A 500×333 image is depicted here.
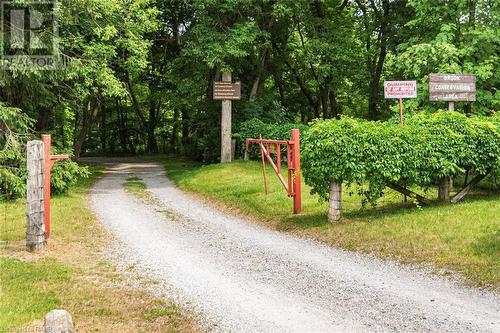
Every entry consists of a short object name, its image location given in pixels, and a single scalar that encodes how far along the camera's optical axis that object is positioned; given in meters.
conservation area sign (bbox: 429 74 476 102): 11.11
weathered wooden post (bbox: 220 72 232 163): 21.92
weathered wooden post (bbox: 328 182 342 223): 10.03
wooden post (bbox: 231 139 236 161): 22.69
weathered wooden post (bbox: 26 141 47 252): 8.67
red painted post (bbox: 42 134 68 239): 9.39
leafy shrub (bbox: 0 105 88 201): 13.13
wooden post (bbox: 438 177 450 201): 10.45
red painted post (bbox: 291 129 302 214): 11.34
